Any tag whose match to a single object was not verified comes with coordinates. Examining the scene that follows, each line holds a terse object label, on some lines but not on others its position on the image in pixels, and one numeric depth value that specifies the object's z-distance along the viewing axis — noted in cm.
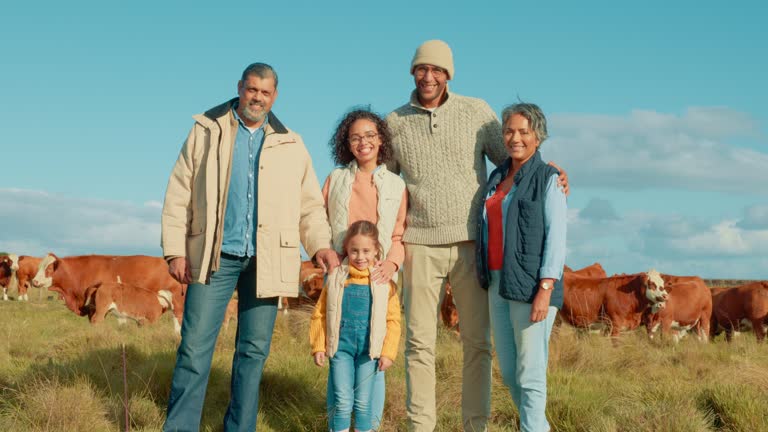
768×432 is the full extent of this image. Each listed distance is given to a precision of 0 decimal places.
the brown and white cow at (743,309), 1802
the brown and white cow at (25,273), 2859
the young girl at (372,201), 543
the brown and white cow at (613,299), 1447
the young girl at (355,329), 523
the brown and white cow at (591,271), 1995
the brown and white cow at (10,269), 2959
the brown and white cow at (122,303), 1497
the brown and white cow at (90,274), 1867
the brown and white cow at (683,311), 1520
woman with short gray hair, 477
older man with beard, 517
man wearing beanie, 554
